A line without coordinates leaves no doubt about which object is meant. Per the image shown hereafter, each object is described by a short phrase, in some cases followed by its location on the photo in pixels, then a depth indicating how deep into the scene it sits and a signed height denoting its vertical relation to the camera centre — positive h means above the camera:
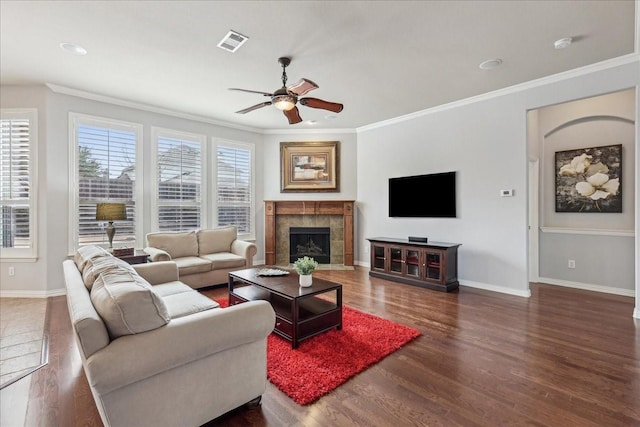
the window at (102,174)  4.41 +0.61
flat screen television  4.94 +0.29
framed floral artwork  4.32 +0.48
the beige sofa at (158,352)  1.35 -0.68
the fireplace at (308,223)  6.24 -0.20
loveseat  4.33 -0.61
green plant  3.00 -0.53
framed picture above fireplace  6.41 +1.00
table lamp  3.93 +0.01
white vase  3.01 -0.67
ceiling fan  3.01 +1.20
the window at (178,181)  5.16 +0.58
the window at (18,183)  4.18 +0.44
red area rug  2.10 -1.18
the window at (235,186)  5.96 +0.56
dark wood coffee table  2.73 -0.95
